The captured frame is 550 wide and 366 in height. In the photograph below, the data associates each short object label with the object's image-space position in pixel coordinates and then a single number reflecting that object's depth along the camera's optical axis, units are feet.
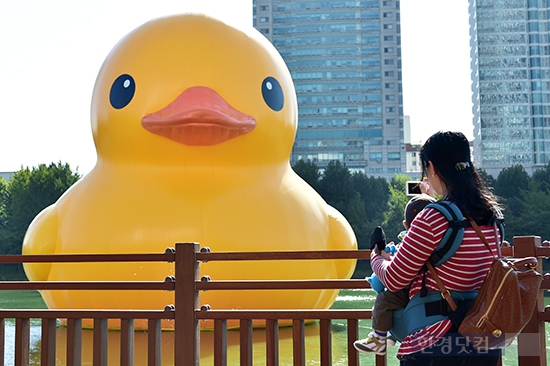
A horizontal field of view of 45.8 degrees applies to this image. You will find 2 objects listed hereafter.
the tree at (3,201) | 110.32
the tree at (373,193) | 120.37
